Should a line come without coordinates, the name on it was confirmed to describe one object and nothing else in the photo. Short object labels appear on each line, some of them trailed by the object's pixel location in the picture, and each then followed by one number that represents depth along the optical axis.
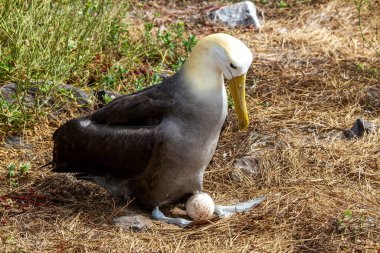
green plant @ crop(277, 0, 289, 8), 19.02
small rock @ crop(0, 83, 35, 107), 13.12
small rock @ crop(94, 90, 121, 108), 13.62
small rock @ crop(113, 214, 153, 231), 10.47
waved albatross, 10.37
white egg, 10.84
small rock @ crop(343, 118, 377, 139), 13.08
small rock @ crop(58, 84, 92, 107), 13.69
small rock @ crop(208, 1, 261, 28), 18.19
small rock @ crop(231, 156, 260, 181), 12.06
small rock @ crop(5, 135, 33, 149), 12.69
